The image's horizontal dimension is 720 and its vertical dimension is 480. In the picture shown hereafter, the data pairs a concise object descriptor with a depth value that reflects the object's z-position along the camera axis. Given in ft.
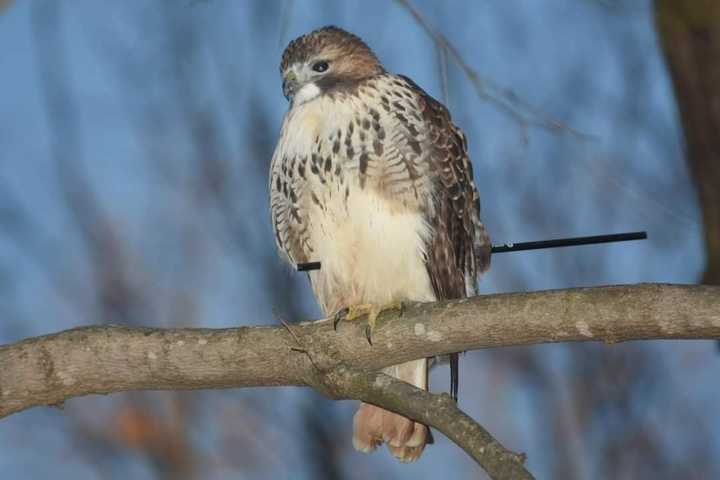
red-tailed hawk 27.32
